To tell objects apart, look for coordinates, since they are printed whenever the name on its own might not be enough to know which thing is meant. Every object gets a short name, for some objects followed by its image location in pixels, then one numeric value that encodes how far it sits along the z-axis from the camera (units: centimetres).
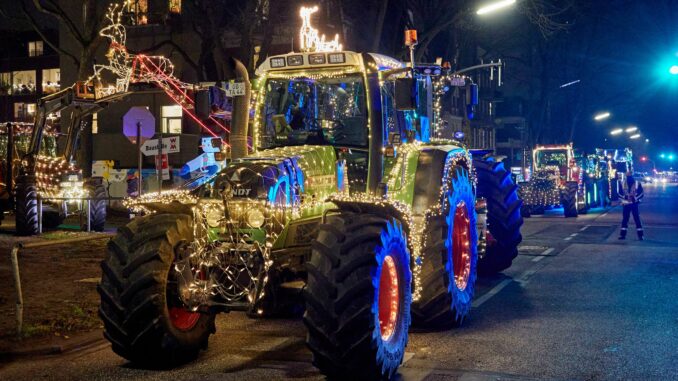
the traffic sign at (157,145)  1806
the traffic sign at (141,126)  1833
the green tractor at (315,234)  729
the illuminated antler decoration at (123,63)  2611
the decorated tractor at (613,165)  4391
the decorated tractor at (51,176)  2203
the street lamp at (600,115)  7028
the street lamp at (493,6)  2536
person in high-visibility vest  2209
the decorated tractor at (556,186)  3231
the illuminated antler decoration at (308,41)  1110
